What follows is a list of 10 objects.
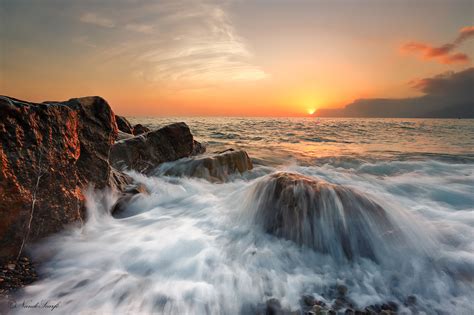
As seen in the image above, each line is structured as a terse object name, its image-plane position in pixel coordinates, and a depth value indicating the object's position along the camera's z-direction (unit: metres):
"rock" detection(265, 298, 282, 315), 2.43
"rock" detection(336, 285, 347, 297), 2.65
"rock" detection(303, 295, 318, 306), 2.53
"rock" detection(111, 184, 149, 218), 4.52
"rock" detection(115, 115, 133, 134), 11.48
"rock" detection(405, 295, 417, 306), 2.55
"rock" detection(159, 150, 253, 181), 7.09
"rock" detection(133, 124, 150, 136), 13.34
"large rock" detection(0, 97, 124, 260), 2.74
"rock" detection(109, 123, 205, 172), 6.93
